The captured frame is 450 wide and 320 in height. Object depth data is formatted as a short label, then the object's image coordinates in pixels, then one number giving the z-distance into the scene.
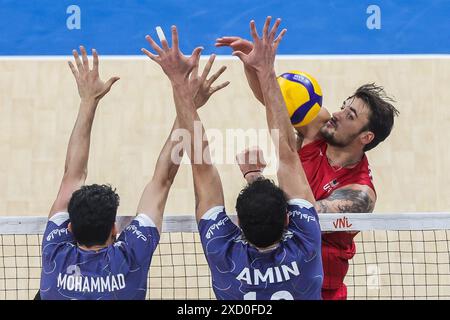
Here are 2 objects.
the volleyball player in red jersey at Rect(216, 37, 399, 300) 10.81
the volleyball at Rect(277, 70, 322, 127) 11.62
